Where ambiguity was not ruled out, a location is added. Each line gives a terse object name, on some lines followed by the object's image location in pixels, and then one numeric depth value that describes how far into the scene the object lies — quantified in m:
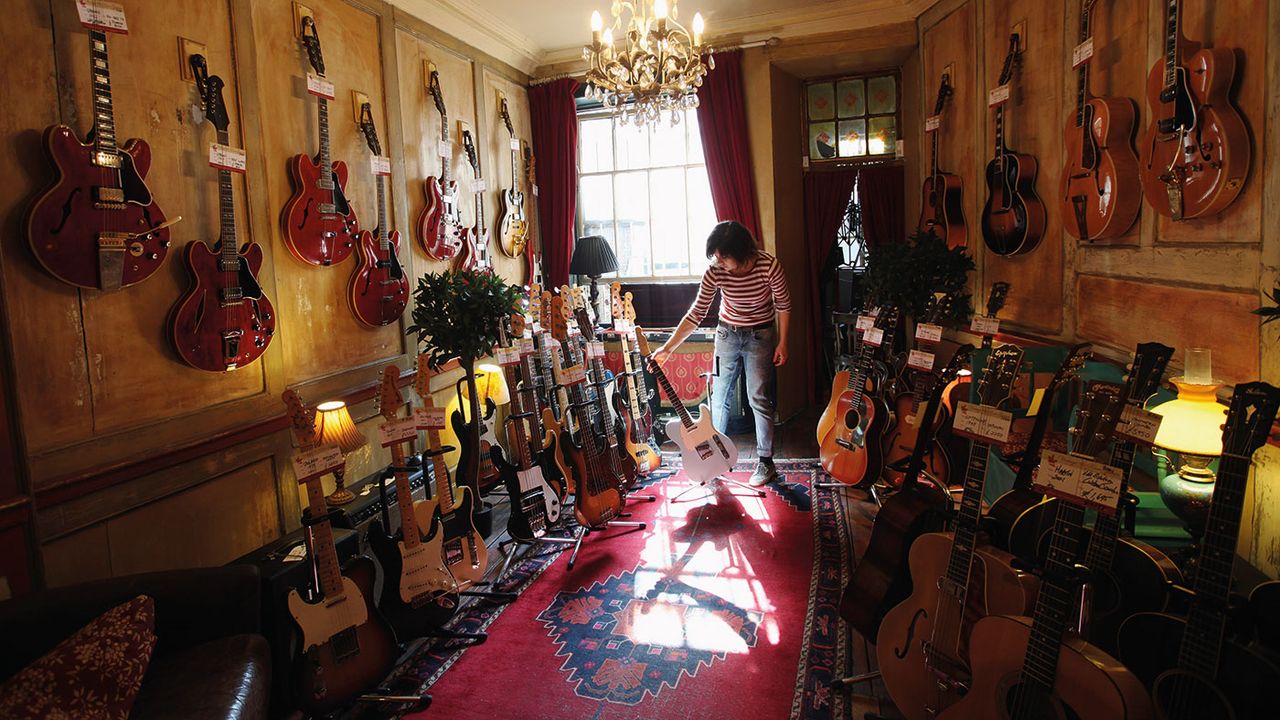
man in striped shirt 4.29
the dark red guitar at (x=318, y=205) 3.40
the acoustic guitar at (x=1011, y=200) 3.74
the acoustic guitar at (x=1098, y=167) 2.86
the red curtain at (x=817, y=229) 6.15
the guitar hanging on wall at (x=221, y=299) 2.81
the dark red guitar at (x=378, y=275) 3.88
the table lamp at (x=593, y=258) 5.80
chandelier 3.13
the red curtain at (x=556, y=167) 6.05
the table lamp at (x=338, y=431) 3.16
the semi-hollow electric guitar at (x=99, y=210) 2.30
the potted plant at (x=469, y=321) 3.64
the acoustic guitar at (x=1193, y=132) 2.23
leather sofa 1.83
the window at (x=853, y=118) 5.96
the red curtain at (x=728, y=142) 5.71
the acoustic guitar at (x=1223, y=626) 1.43
